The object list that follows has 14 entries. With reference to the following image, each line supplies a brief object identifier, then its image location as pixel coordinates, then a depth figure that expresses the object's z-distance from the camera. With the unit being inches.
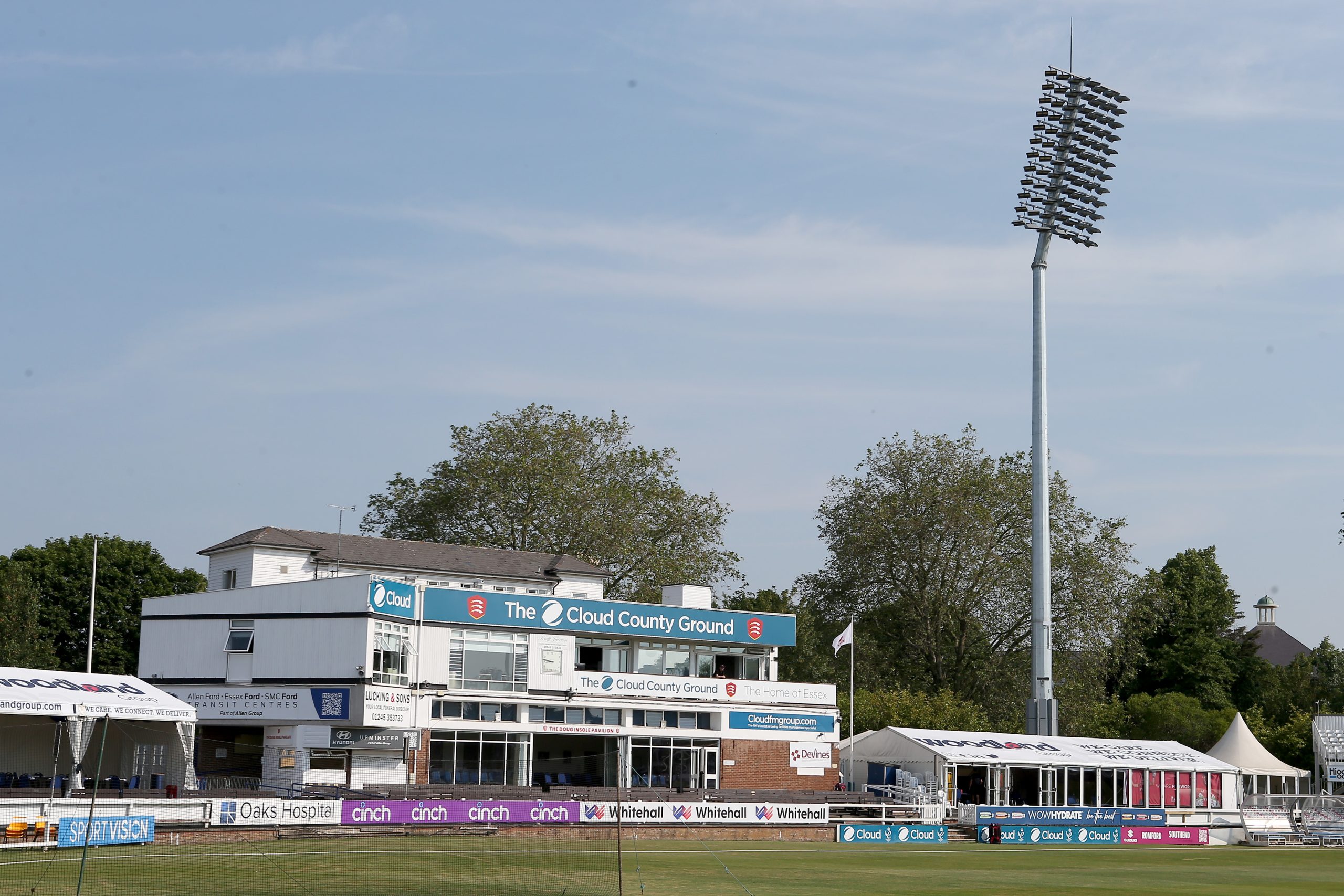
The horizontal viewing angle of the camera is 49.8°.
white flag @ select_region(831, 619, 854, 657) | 2321.6
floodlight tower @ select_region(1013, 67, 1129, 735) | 2495.1
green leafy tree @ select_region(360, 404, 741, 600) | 3093.0
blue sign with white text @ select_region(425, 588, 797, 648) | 2053.4
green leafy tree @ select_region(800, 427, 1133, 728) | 3088.1
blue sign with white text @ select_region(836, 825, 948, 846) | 1925.4
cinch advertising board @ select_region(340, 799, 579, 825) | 1616.6
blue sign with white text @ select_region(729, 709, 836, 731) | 2288.4
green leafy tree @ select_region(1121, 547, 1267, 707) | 3993.6
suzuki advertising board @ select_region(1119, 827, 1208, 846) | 2193.7
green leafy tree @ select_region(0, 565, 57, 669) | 2731.3
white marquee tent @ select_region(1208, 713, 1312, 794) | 2689.5
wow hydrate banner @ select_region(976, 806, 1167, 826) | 2140.7
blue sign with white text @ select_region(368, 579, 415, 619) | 1909.4
